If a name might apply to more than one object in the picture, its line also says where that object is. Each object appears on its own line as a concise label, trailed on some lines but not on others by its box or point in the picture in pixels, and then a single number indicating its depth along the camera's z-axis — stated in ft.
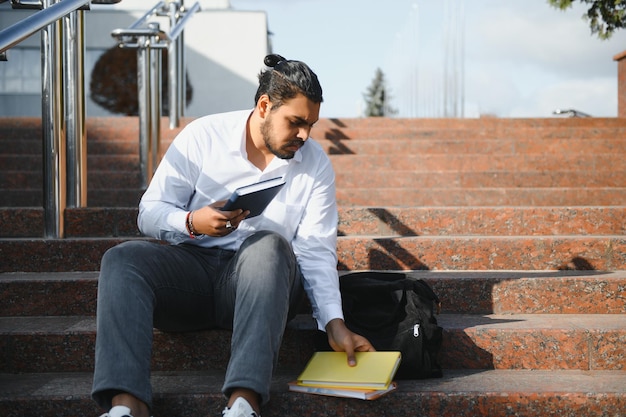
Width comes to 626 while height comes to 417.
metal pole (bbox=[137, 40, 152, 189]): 15.16
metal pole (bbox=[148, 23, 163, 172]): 15.51
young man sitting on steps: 7.06
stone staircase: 7.97
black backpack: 8.35
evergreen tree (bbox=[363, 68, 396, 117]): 182.39
